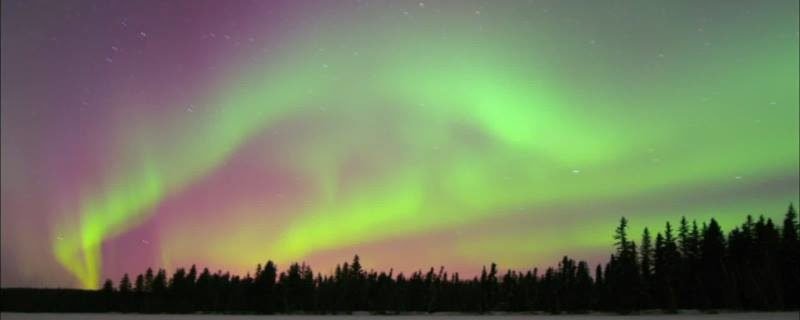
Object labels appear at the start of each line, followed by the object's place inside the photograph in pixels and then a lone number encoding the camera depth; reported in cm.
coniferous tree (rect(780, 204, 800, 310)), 10369
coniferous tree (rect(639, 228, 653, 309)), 12394
